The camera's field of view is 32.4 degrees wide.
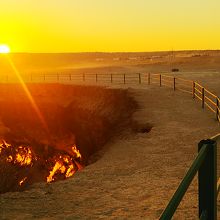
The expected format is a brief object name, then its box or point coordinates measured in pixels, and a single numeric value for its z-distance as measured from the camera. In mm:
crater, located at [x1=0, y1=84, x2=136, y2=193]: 25016
